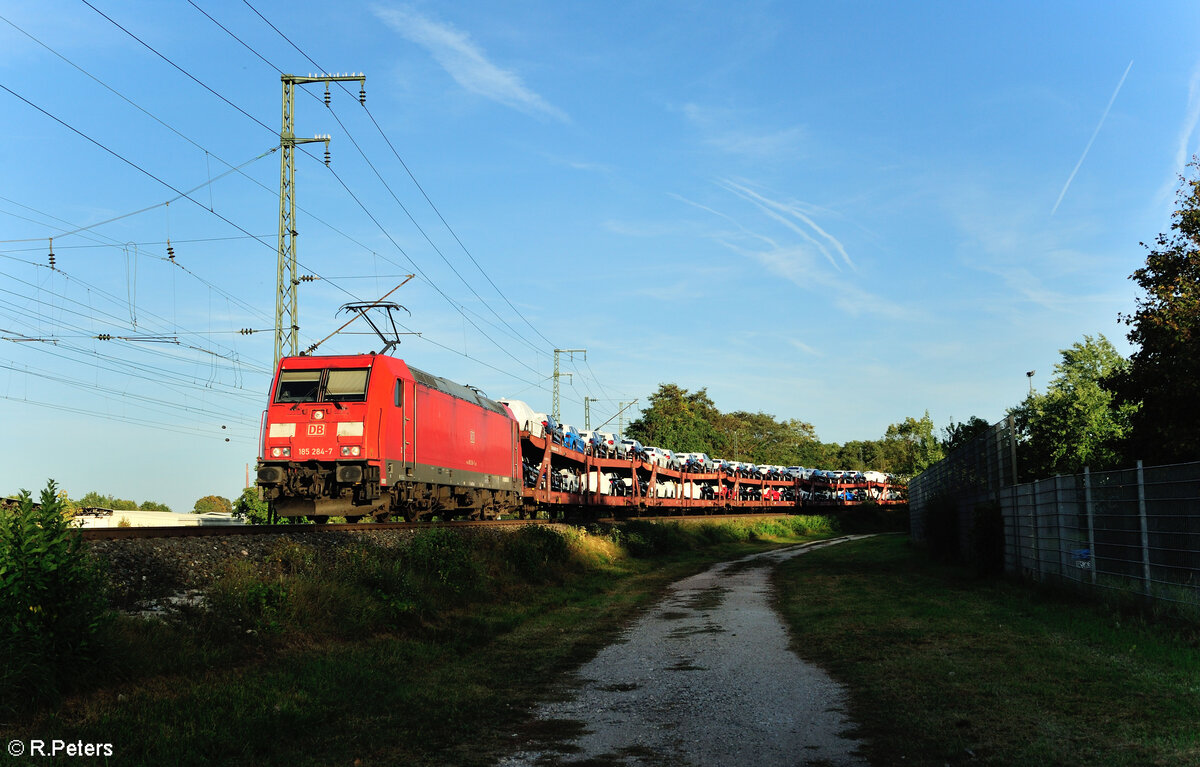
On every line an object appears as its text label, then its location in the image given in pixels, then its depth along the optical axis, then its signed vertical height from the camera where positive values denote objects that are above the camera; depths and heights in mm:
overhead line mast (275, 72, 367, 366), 24672 +8294
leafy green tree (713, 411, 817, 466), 119500 +3444
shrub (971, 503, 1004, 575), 18188 -1779
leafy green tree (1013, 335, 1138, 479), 48000 +2033
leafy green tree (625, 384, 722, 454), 85125 +4178
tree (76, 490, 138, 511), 52000 -1789
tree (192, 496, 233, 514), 83688 -3185
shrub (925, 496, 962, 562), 23078 -1977
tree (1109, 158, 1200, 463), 24484 +2800
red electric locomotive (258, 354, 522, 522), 18812 +676
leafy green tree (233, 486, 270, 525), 37112 -1662
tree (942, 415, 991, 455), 56612 +1724
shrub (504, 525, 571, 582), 18375 -1938
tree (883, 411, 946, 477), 76250 +944
